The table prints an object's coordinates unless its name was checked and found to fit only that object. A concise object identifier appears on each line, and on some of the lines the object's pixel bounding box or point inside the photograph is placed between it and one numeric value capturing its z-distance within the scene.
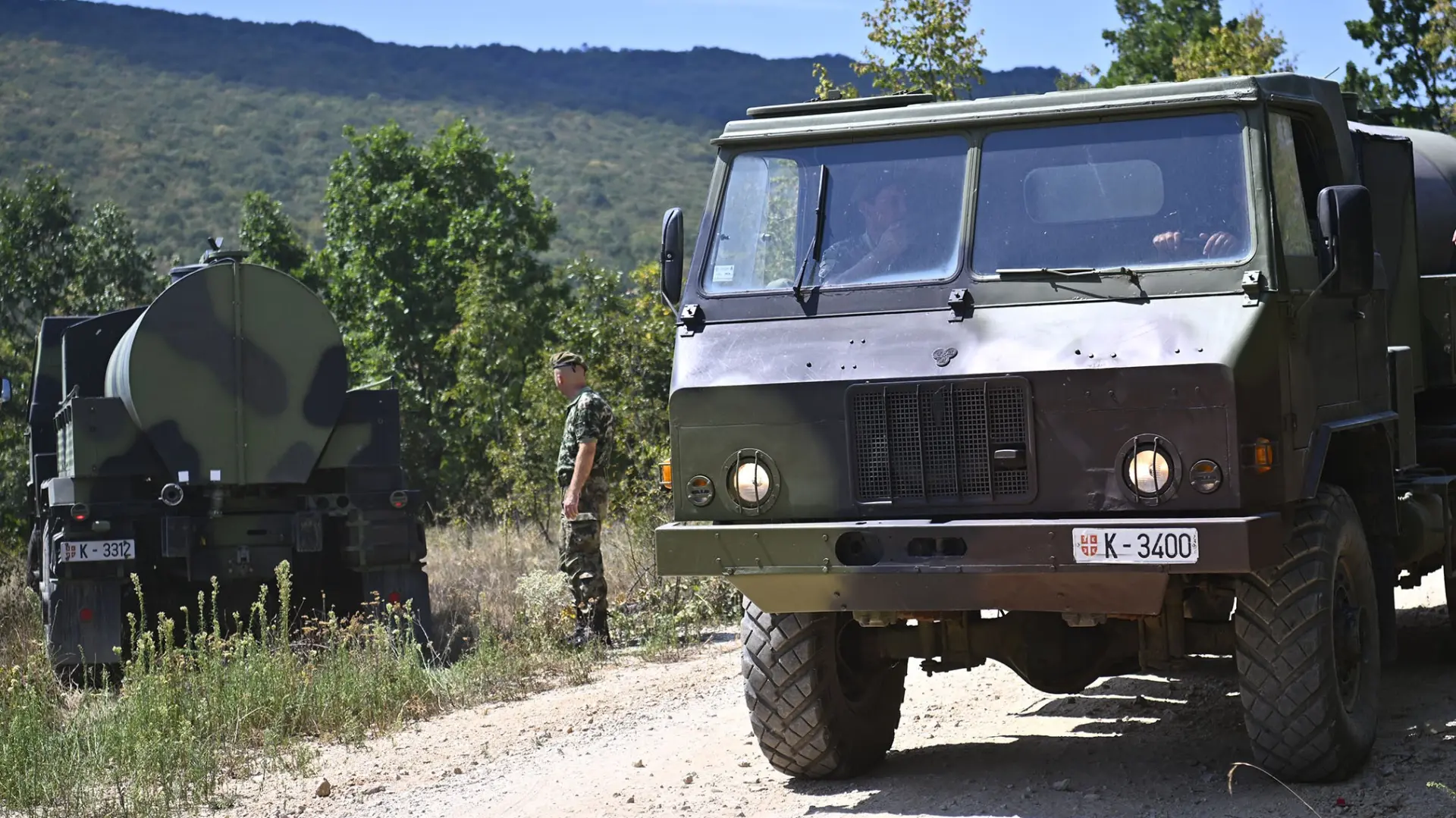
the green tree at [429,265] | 24.41
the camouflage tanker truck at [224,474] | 10.20
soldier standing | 10.12
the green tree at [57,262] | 25.81
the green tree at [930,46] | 17.09
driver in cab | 6.11
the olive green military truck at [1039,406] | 5.42
